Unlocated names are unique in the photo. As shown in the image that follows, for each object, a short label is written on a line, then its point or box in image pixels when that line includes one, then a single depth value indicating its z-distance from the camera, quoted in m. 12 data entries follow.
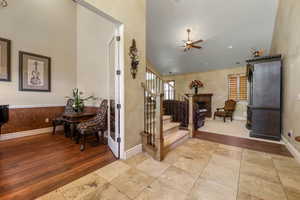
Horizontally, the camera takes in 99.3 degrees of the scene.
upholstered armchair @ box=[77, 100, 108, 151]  2.81
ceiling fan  4.44
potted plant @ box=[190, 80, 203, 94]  7.55
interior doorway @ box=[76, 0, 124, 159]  2.33
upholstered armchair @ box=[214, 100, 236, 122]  6.05
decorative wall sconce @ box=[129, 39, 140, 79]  2.43
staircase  2.31
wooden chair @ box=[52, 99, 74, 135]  3.81
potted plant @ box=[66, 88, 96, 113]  3.77
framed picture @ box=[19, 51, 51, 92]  3.67
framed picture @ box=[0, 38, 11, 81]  3.32
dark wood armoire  3.29
